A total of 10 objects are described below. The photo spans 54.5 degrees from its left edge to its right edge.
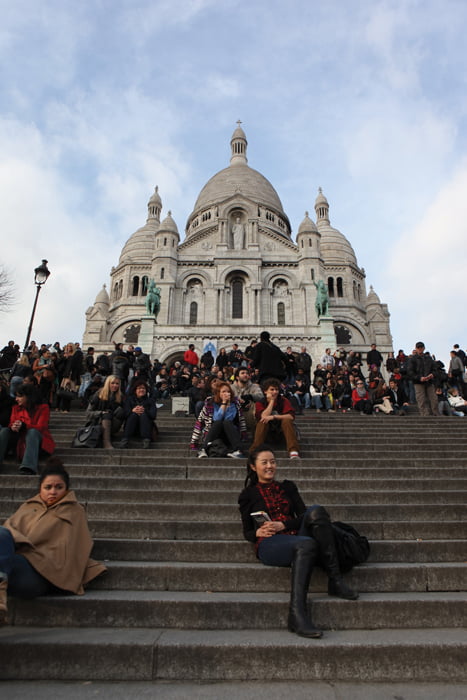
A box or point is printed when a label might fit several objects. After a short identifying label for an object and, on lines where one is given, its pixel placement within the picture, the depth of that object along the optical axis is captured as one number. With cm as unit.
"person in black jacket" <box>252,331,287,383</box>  896
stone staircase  285
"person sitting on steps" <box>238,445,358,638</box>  319
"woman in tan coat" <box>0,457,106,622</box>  322
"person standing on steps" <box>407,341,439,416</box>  1095
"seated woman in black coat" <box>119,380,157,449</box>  754
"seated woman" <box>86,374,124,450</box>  749
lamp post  1322
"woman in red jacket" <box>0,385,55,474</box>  589
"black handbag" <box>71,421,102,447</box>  710
